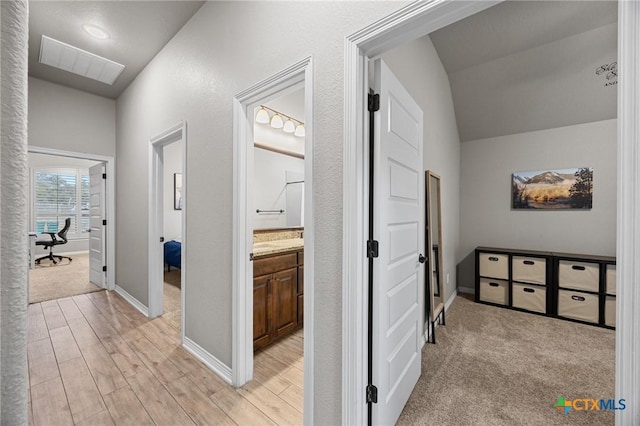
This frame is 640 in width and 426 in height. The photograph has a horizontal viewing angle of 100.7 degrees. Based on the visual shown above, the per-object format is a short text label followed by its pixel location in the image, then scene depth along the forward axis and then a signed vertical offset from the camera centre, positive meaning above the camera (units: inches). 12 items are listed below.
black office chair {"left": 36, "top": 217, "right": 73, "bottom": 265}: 234.7 -27.6
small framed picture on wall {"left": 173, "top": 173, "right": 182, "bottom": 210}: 206.8 +16.5
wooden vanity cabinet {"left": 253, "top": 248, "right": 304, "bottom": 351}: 89.0 -30.8
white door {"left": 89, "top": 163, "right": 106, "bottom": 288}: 156.9 -8.3
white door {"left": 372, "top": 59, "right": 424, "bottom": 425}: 53.5 -7.5
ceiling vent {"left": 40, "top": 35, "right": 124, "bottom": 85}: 107.6 +66.7
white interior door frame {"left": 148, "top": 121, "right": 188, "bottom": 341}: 117.7 -4.5
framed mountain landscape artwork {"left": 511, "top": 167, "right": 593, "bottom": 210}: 130.5 +12.9
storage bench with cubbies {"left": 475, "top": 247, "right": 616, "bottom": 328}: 114.7 -33.4
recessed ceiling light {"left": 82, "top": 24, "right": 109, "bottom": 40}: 97.3 +68.0
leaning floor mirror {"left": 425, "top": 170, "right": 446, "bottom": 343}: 102.4 -17.6
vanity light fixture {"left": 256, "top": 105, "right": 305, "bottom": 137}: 125.2 +46.1
